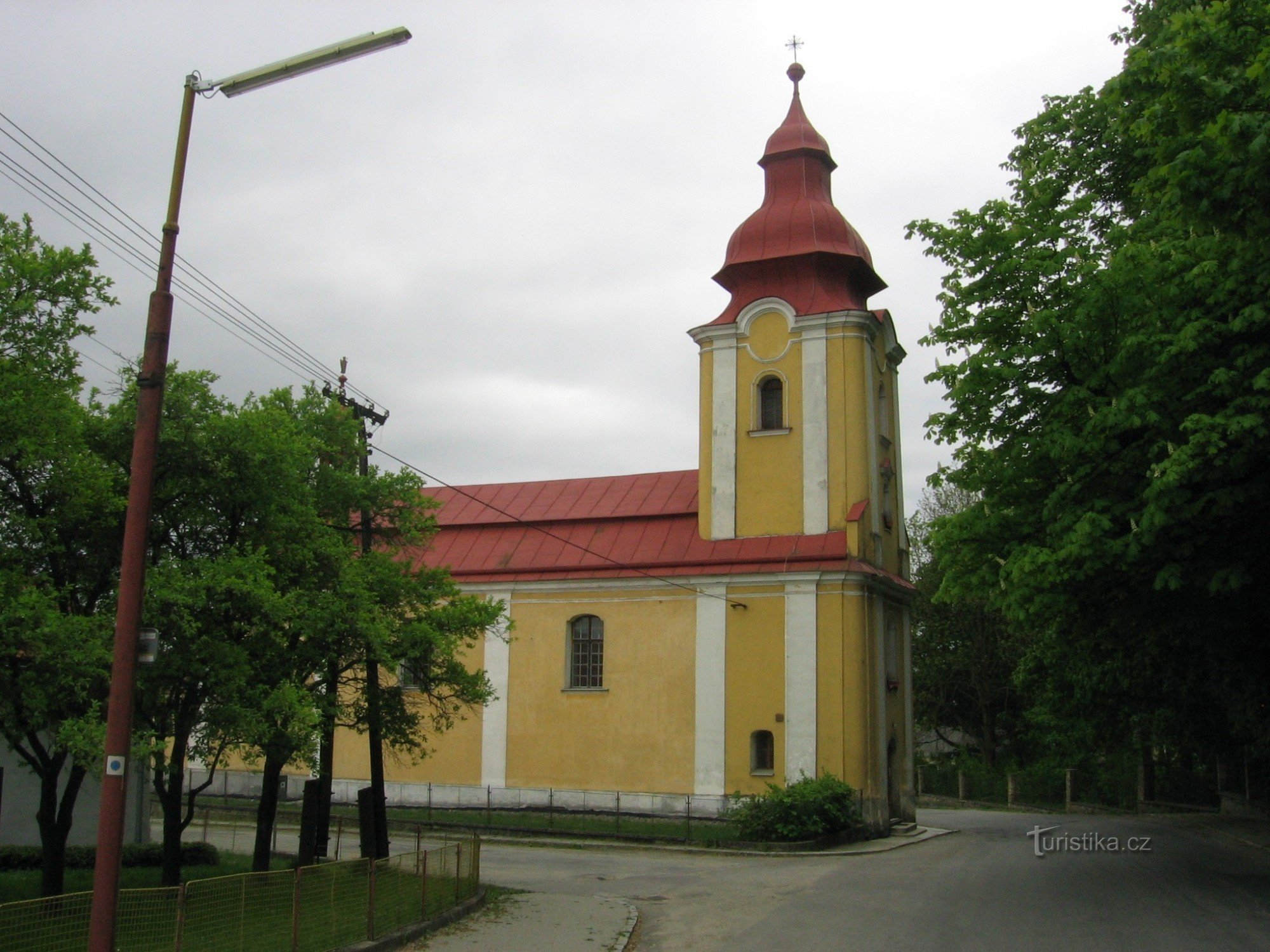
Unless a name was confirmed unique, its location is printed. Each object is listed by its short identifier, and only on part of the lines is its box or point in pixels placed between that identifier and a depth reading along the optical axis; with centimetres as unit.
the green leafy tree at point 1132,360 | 1124
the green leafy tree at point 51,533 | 1144
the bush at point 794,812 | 2403
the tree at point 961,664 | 5022
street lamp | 777
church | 2816
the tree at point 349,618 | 1456
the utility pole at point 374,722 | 1758
